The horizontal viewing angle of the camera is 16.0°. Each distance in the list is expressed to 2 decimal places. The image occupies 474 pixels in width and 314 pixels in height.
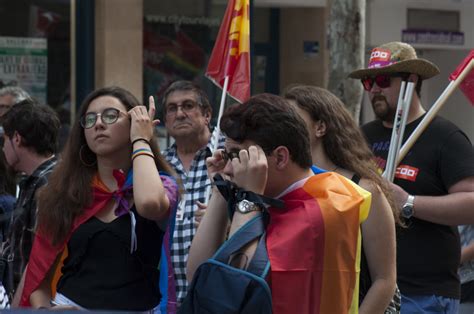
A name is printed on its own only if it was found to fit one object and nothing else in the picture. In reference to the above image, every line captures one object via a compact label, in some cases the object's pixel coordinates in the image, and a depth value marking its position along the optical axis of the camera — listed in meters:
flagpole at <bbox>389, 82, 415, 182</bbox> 8.13
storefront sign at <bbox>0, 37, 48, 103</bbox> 20.00
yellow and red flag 10.18
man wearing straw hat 7.95
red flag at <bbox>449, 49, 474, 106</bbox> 9.54
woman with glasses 6.96
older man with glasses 8.92
